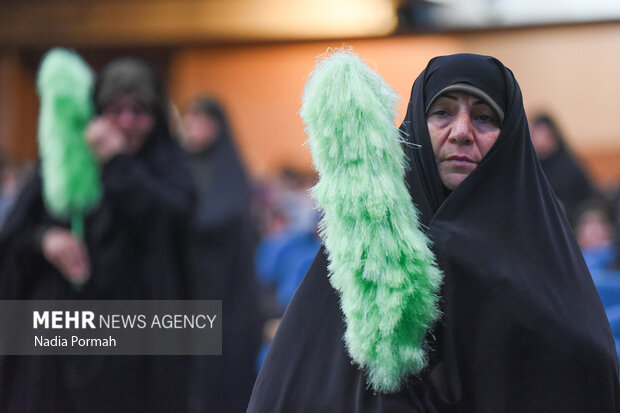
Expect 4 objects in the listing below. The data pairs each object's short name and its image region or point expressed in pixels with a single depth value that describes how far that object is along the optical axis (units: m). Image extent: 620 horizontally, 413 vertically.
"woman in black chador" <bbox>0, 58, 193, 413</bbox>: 6.02
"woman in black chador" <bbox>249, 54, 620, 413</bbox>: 3.18
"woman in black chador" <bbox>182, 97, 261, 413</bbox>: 8.98
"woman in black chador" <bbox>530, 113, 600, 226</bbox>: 12.84
